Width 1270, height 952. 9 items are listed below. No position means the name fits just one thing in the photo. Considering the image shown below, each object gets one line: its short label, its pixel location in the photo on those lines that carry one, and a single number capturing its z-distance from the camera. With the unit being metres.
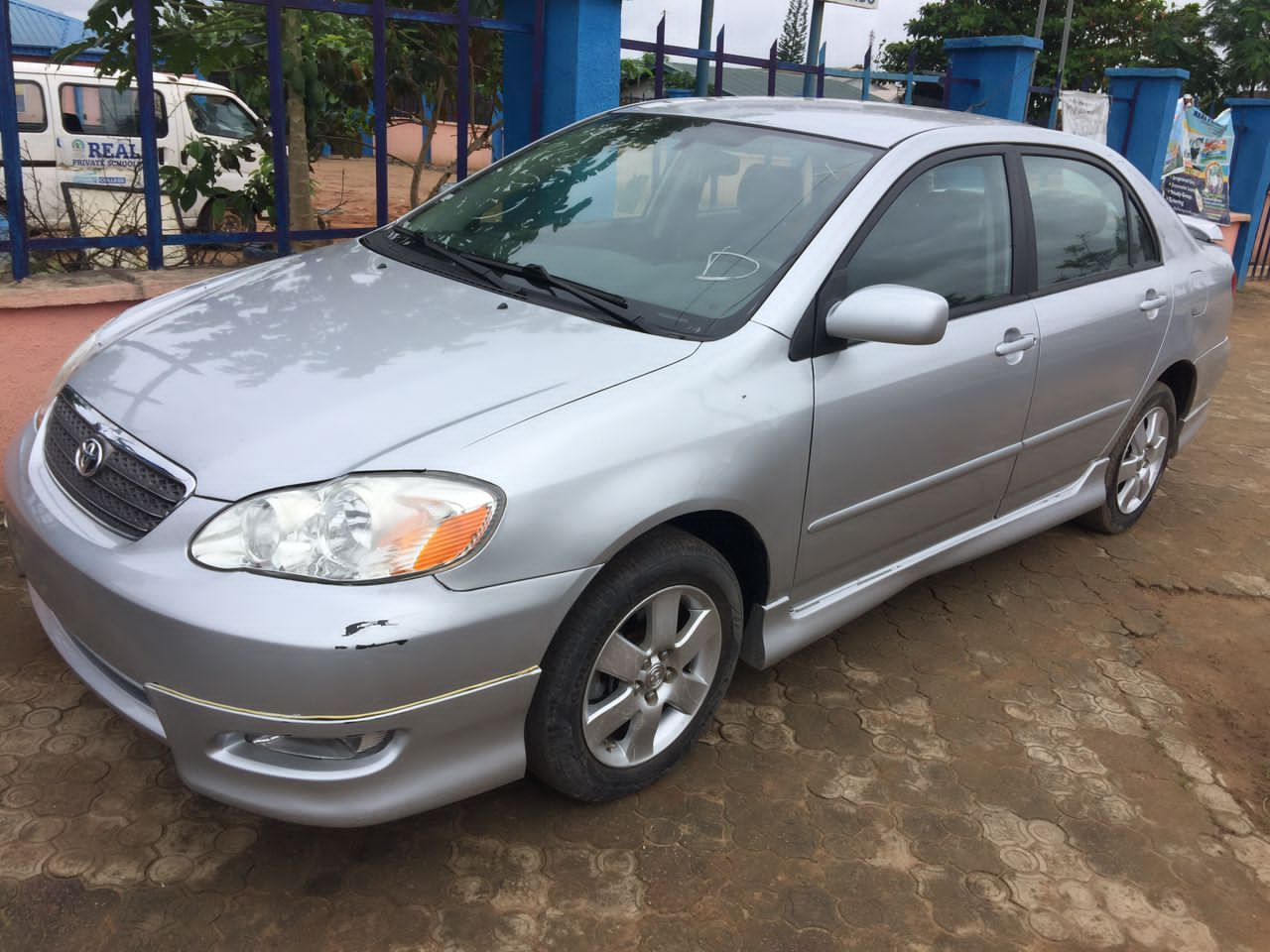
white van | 9.68
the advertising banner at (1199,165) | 10.67
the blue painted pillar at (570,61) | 5.20
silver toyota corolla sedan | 2.05
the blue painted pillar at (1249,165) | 11.80
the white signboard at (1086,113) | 9.50
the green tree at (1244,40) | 25.72
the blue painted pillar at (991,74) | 8.23
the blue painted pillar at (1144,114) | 10.27
